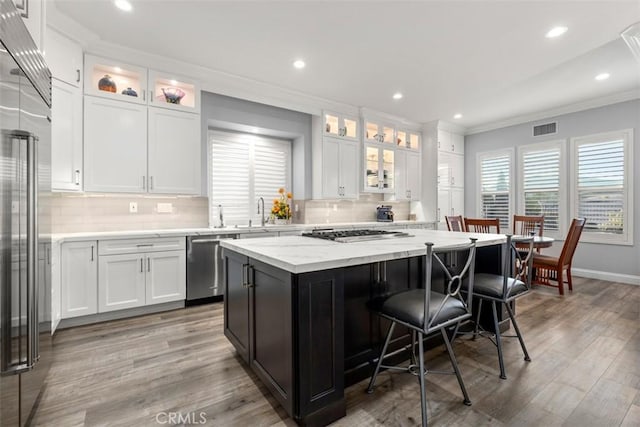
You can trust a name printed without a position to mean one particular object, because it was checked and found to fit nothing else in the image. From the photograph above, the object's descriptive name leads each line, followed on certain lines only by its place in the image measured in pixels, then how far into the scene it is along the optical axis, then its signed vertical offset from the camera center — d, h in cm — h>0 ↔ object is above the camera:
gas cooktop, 228 -18
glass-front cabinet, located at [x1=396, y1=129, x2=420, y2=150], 606 +155
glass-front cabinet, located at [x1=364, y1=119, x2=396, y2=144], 555 +159
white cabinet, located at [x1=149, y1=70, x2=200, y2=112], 354 +154
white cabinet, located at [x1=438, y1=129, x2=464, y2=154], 627 +157
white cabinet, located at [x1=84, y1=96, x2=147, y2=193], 319 +77
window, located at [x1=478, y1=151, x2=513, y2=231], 602 +57
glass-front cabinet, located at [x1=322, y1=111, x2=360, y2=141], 502 +154
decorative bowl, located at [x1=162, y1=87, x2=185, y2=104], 371 +152
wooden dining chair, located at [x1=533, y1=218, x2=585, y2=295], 403 -69
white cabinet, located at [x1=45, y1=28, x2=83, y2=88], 279 +154
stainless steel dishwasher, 352 -65
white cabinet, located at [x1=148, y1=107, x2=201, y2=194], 355 +77
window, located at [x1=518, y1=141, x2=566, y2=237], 529 +55
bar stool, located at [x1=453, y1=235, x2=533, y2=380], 206 -56
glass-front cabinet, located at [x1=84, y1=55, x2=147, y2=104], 318 +154
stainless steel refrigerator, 123 -3
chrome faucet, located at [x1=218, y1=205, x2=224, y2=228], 420 -4
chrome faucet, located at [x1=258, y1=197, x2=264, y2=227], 474 +20
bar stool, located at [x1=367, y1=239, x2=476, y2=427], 157 -56
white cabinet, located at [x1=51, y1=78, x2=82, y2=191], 288 +78
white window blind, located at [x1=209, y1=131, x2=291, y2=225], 447 +65
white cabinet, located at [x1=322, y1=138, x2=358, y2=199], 496 +78
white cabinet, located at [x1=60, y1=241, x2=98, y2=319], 284 -64
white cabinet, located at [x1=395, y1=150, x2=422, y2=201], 601 +80
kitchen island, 151 -57
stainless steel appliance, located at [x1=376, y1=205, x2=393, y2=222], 582 -1
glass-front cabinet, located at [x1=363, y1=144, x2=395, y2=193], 561 +86
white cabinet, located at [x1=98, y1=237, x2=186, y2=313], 305 -64
